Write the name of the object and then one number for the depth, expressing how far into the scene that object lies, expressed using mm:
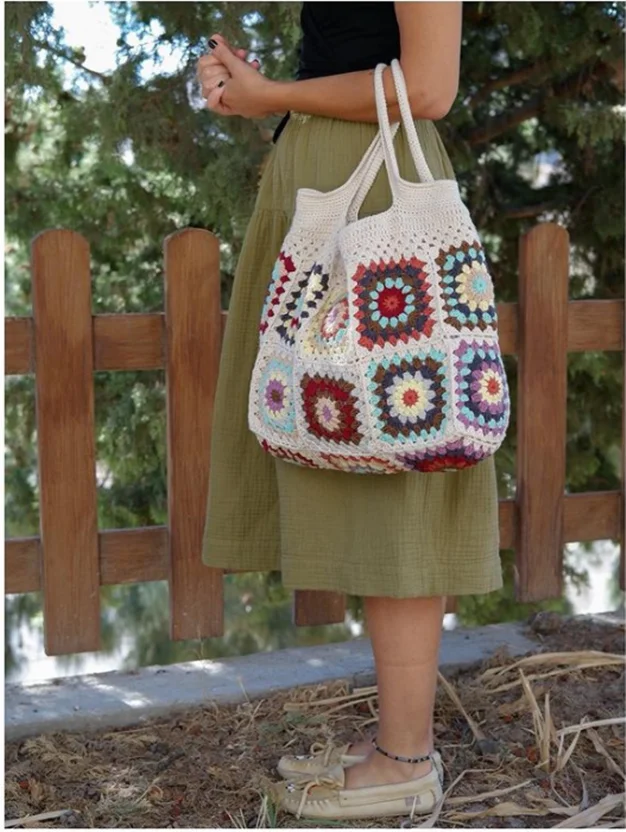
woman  2193
